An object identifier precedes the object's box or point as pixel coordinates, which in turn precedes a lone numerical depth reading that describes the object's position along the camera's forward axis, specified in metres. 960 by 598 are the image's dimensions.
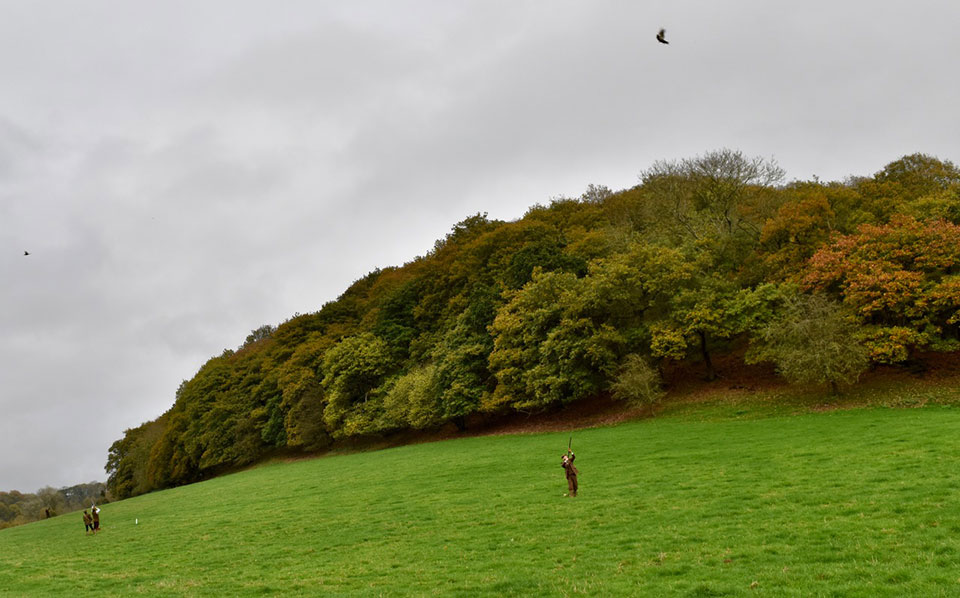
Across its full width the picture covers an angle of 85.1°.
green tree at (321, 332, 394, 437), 62.84
